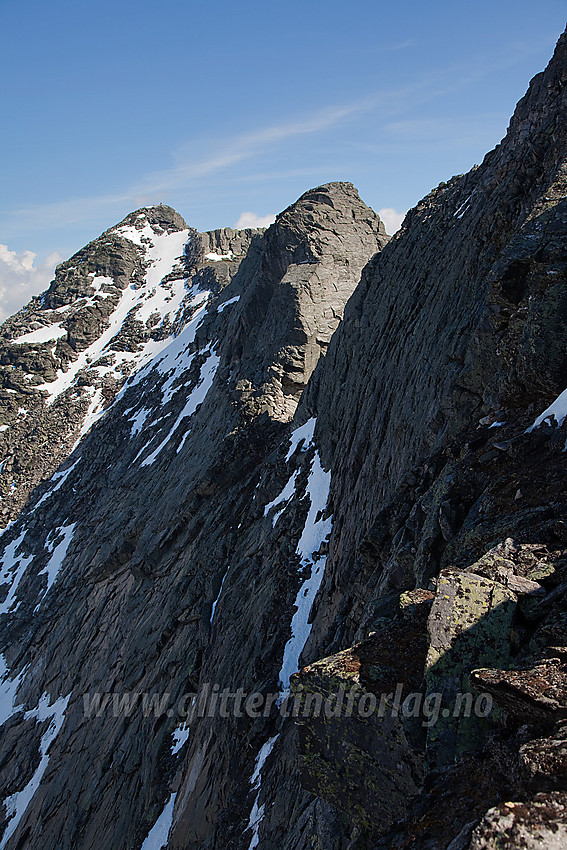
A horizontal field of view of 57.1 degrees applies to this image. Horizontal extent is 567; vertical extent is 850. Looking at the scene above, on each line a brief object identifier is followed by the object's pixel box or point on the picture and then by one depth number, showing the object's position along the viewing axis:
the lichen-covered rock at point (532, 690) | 5.07
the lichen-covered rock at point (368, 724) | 6.86
